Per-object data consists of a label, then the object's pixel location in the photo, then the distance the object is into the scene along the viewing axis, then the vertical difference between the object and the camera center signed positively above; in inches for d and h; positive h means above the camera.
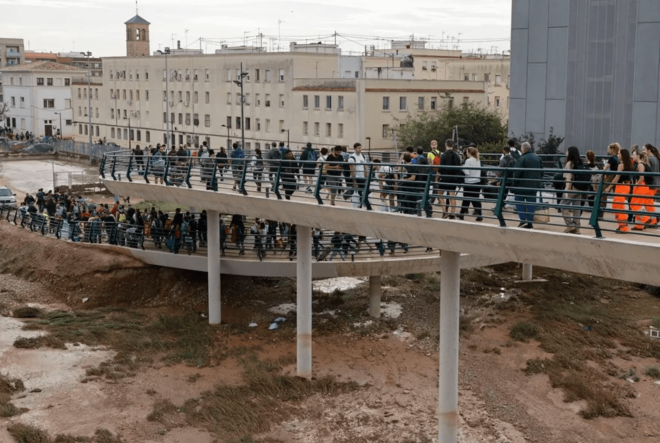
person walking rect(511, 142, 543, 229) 605.9 -43.4
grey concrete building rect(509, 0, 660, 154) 1251.8 +59.0
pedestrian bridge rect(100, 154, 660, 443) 536.7 -78.9
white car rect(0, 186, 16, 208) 1918.1 -178.0
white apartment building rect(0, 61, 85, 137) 3838.6 +79.1
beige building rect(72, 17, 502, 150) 2381.9 +48.6
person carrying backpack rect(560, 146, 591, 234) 533.0 -53.1
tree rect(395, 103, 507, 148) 2158.0 -37.0
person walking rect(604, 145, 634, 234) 553.9 -44.0
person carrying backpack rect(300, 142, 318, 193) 904.9 -42.6
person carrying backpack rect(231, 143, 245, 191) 916.6 -51.5
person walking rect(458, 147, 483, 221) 621.2 -51.5
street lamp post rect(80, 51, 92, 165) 2923.2 +84.3
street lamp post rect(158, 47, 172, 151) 2778.1 +98.9
